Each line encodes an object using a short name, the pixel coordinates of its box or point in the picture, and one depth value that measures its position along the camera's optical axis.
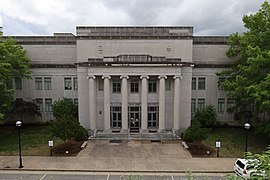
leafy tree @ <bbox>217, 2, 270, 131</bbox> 19.67
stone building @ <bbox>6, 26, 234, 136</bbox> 27.00
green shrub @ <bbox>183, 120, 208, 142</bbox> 22.75
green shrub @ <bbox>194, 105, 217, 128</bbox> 29.00
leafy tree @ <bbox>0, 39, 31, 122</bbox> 23.92
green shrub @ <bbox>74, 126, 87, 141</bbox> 24.10
